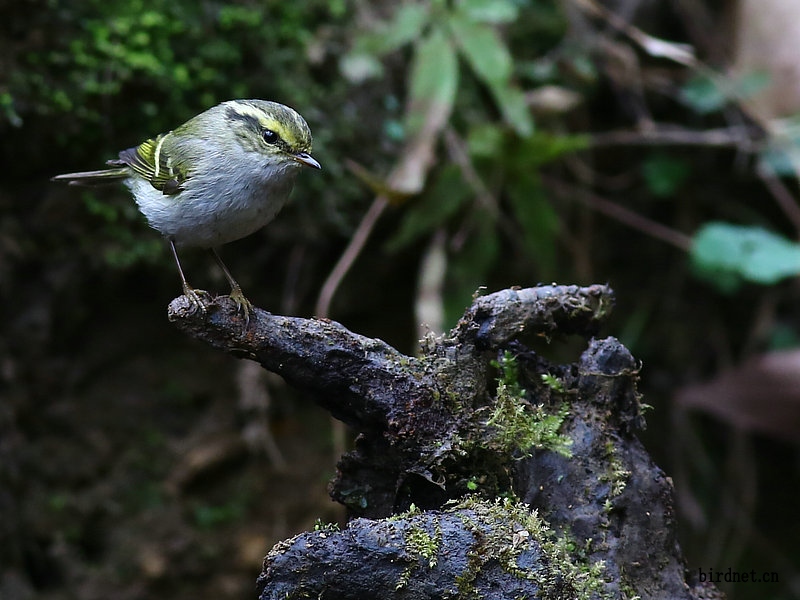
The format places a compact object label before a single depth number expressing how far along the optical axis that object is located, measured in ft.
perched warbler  18.13
